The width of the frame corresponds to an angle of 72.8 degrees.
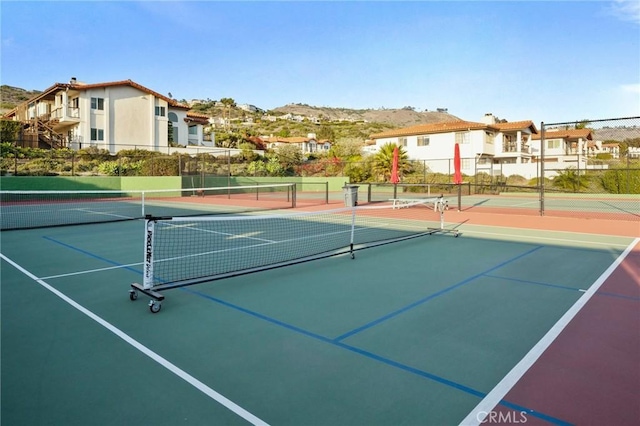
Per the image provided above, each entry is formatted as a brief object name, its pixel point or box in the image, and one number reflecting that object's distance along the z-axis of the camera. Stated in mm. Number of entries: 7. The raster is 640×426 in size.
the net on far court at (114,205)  14800
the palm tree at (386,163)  36844
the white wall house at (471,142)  43000
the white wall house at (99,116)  39406
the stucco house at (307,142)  87619
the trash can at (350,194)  16659
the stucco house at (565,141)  48844
